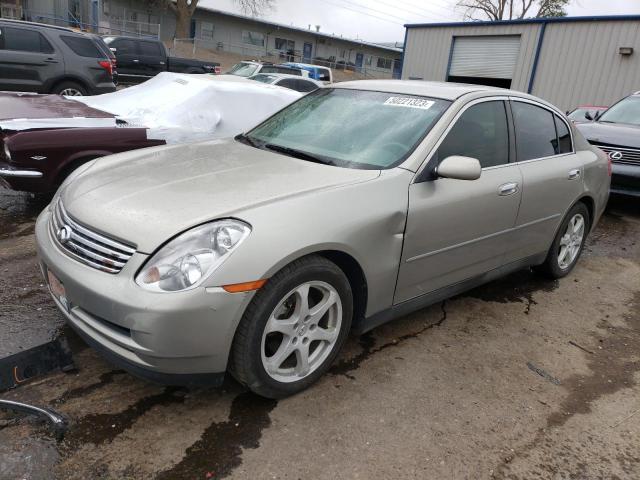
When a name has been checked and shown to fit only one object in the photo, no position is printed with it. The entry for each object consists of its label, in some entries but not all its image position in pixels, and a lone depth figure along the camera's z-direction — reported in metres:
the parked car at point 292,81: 12.38
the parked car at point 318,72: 18.45
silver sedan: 2.17
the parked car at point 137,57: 18.72
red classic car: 4.49
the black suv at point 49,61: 9.51
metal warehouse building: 16.48
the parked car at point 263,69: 15.42
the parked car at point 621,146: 6.85
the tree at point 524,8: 39.69
